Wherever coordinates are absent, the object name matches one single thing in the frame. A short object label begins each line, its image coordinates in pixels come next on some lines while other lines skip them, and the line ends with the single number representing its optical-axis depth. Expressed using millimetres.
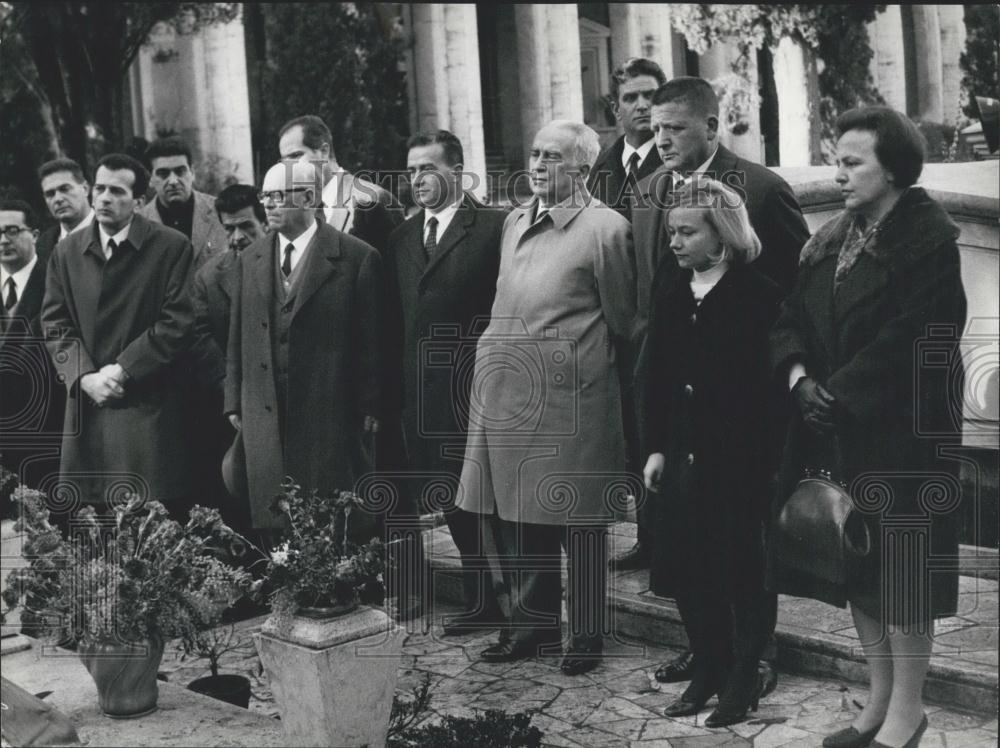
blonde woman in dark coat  4996
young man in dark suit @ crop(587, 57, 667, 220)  6180
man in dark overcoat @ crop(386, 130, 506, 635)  6238
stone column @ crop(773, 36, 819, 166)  6320
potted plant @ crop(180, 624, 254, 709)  5469
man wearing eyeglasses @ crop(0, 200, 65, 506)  7223
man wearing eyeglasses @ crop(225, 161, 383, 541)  6191
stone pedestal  4754
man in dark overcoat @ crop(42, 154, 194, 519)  6555
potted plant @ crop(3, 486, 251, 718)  5102
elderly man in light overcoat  5691
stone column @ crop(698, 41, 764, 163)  6341
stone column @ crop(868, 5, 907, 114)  5212
